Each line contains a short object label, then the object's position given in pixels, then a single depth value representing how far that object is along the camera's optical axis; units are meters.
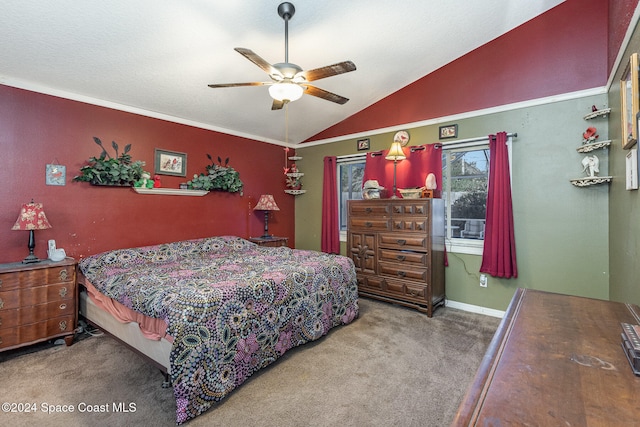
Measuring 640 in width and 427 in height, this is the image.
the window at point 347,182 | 4.75
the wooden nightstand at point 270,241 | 4.41
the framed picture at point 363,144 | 4.43
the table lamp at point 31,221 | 2.55
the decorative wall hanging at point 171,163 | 3.69
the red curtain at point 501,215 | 3.20
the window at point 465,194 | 3.58
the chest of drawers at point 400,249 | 3.37
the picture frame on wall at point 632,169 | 1.77
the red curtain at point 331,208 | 4.72
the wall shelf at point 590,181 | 2.63
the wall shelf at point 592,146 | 2.60
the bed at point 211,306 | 1.78
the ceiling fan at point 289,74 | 2.10
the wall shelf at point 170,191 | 3.49
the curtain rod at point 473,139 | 3.22
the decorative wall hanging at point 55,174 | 2.93
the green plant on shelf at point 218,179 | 4.00
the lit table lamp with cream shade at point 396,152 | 3.81
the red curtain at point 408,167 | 3.73
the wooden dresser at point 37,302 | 2.40
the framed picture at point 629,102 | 1.63
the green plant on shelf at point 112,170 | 3.09
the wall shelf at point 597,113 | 2.63
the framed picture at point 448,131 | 3.64
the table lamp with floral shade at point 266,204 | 4.48
